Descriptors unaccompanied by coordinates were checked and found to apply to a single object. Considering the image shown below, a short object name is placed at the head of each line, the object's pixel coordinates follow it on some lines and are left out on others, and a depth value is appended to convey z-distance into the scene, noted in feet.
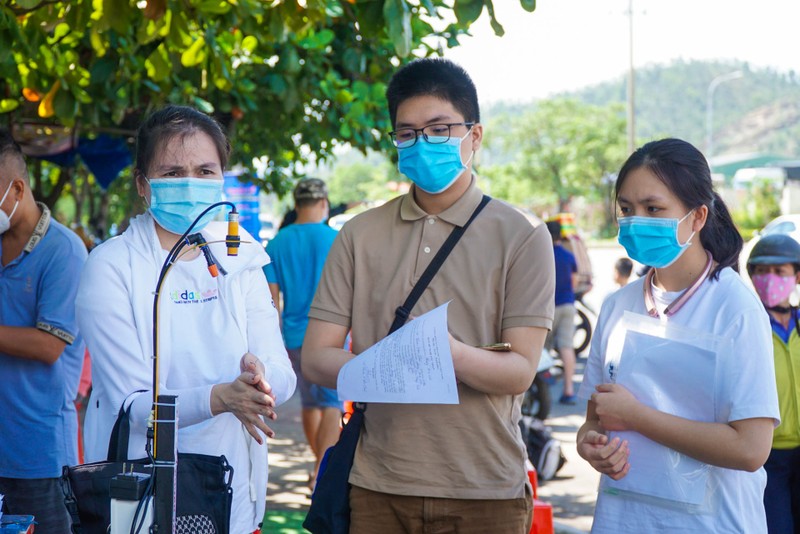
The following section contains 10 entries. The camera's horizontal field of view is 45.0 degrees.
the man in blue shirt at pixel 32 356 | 11.55
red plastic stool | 13.60
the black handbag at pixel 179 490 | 7.29
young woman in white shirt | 8.27
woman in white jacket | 8.23
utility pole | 113.91
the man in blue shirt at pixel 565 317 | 33.81
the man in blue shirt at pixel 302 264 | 22.61
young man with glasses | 8.59
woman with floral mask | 12.17
